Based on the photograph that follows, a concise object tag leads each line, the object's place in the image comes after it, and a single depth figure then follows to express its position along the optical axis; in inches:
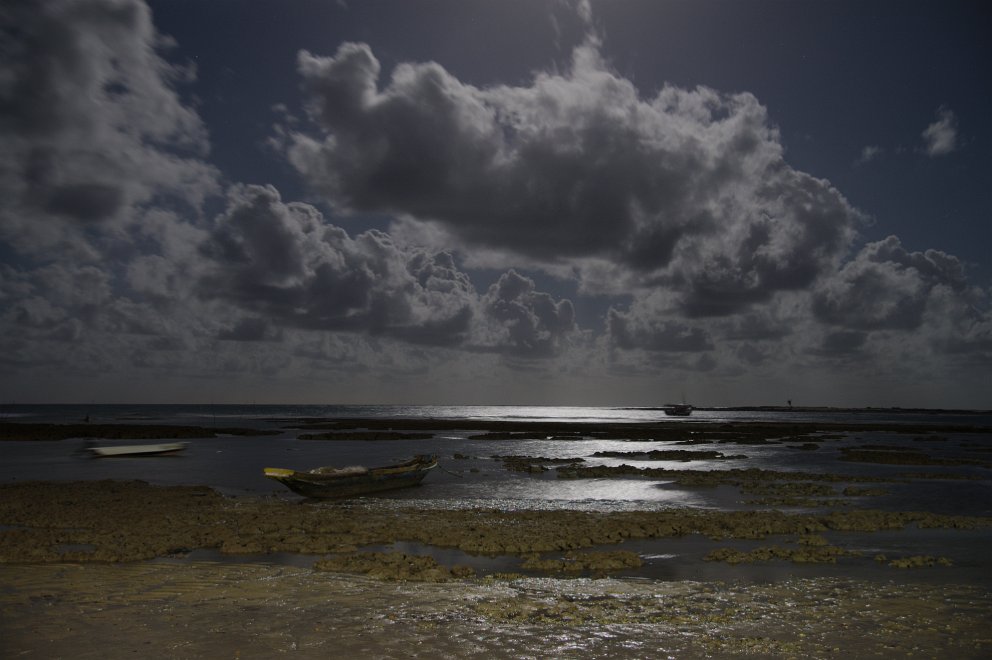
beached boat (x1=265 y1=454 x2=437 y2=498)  1042.1
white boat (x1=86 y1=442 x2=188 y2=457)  1971.0
